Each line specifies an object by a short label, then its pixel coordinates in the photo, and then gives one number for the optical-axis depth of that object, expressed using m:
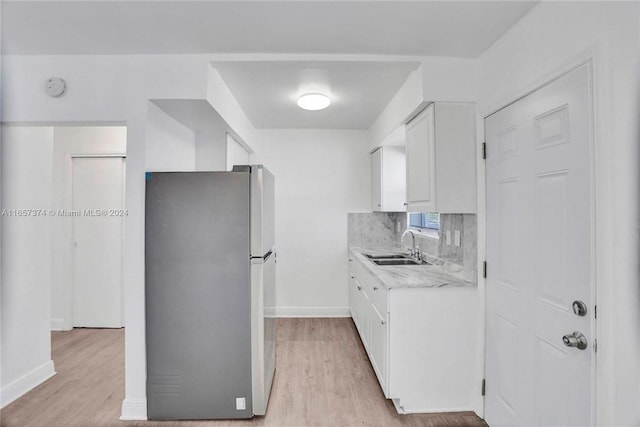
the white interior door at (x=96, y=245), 3.85
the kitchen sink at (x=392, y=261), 3.29
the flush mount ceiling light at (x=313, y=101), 2.86
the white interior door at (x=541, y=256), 1.37
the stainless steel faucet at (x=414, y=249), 3.32
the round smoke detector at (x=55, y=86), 2.20
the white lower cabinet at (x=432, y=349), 2.22
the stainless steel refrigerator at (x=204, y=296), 2.15
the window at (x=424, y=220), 3.18
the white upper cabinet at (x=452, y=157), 2.25
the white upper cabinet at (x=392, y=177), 3.71
